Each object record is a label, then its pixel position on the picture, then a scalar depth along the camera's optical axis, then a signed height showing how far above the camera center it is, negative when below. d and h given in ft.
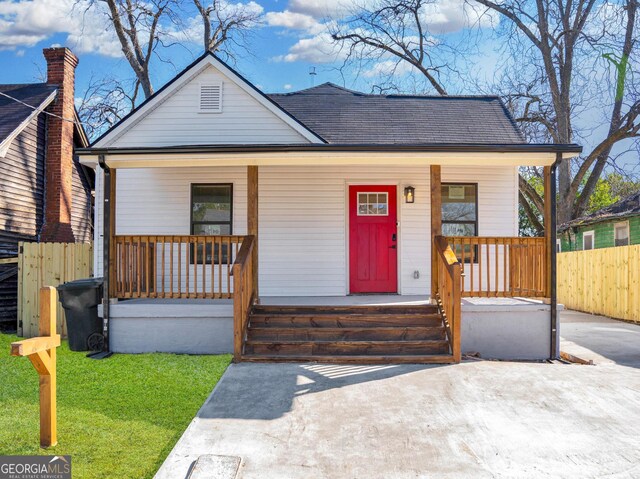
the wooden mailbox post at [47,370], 12.12 -3.00
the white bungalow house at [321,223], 21.66 +1.49
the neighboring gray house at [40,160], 36.83 +7.21
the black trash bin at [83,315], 23.07 -3.10
